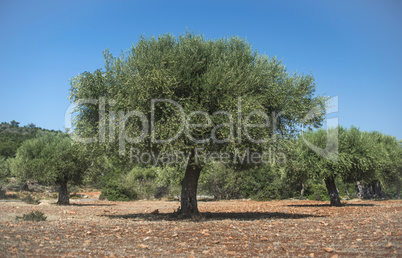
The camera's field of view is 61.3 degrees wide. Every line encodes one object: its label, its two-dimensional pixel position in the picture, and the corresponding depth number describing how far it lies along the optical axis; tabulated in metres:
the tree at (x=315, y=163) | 26.42
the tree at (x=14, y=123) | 144.75
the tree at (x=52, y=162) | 30.12
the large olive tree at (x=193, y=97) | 15.25
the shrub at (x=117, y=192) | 46.16
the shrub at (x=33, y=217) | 16.09
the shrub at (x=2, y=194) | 45.61
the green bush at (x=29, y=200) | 33.28
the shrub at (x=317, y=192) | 44.66
